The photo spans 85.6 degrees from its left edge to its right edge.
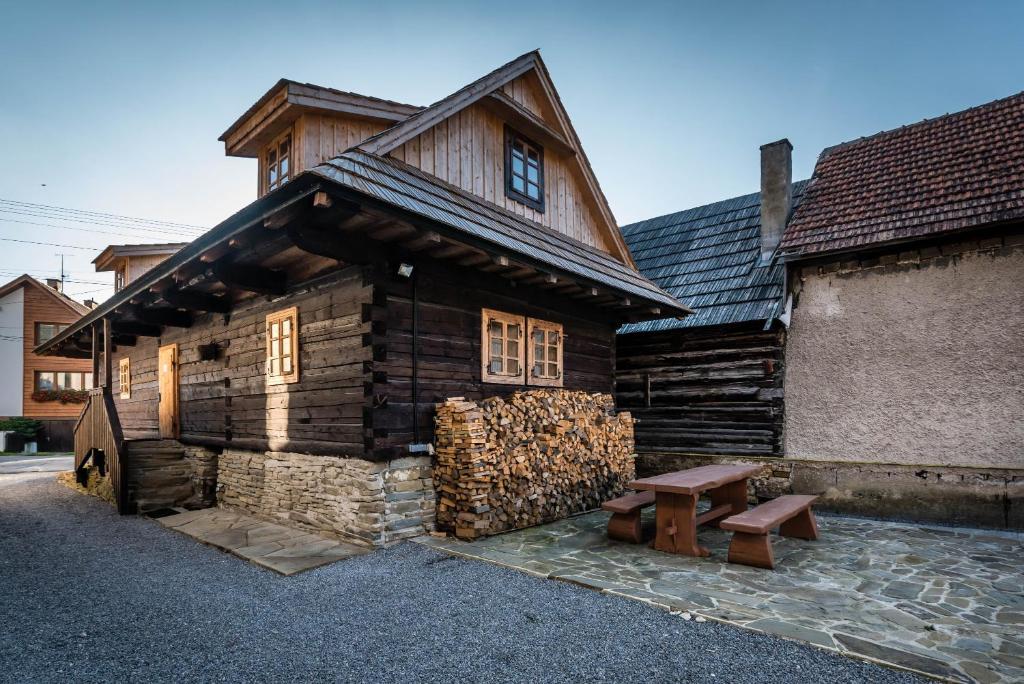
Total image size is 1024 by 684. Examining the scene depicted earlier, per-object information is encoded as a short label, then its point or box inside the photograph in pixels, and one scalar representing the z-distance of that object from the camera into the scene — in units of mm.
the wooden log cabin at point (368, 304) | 6234
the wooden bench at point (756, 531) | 5379
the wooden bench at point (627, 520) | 6414
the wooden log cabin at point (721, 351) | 10000
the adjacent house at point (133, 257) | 16234
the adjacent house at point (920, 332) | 7957
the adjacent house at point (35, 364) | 27234
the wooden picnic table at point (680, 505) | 5887
